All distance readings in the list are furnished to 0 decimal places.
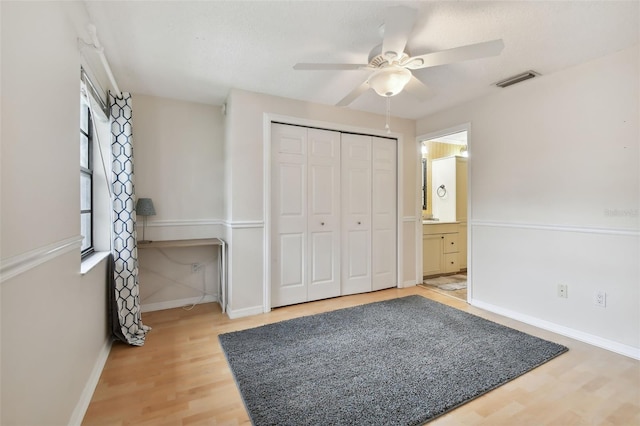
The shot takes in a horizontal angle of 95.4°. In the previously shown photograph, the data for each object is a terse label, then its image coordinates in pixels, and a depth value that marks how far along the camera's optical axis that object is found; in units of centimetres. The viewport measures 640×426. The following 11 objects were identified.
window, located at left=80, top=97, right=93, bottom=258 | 228
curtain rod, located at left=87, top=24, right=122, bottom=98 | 175
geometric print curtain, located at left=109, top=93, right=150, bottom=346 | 245
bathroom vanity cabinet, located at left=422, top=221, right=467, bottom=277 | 455
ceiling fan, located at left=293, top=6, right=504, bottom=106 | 154
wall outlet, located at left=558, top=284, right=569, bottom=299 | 260
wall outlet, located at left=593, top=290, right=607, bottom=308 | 236
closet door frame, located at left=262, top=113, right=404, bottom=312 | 312
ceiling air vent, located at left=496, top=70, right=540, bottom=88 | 261
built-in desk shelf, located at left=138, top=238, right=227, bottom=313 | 291
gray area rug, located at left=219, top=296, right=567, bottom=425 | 165
